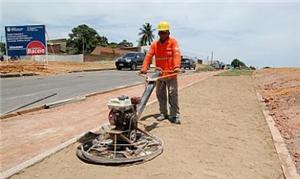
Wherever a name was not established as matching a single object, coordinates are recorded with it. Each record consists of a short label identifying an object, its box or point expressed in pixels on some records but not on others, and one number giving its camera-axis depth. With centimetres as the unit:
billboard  1947
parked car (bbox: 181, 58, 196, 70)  2494
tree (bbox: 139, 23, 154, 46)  5974
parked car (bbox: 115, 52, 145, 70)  2078
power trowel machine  339
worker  455
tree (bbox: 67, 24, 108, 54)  5387
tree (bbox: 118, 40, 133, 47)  6532
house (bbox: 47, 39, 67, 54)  5071
